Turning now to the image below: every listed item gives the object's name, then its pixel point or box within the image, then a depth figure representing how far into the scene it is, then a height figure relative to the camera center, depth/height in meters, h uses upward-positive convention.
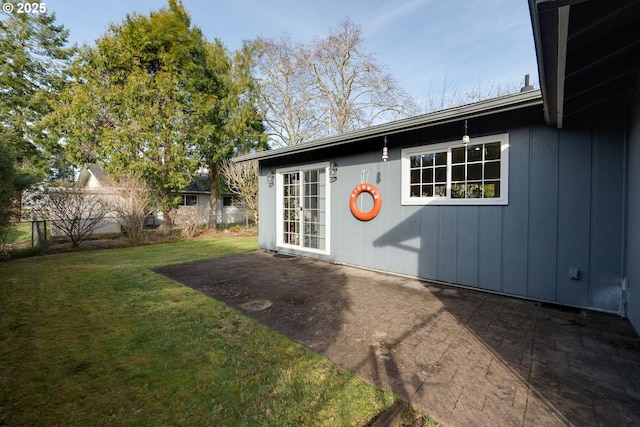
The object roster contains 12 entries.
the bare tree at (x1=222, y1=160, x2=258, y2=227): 12.39 +1.35
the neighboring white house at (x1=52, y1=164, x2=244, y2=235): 13.15 +0.44
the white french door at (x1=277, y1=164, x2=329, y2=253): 6.41 +0.05
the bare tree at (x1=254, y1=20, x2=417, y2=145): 14.70 +6.76
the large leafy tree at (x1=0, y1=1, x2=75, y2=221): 15.12 +7.52
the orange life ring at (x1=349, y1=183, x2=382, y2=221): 5.27 +0.17
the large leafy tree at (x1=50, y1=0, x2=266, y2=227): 11.15 +4.39
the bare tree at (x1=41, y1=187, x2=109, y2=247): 8.08 -0.04
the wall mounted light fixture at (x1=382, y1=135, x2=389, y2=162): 4.82 +1.01
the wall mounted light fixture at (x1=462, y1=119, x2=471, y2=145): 3.81 +0.99
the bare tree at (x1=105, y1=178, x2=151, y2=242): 9.28 +0.15
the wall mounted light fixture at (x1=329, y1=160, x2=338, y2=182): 6.01 +0.84
